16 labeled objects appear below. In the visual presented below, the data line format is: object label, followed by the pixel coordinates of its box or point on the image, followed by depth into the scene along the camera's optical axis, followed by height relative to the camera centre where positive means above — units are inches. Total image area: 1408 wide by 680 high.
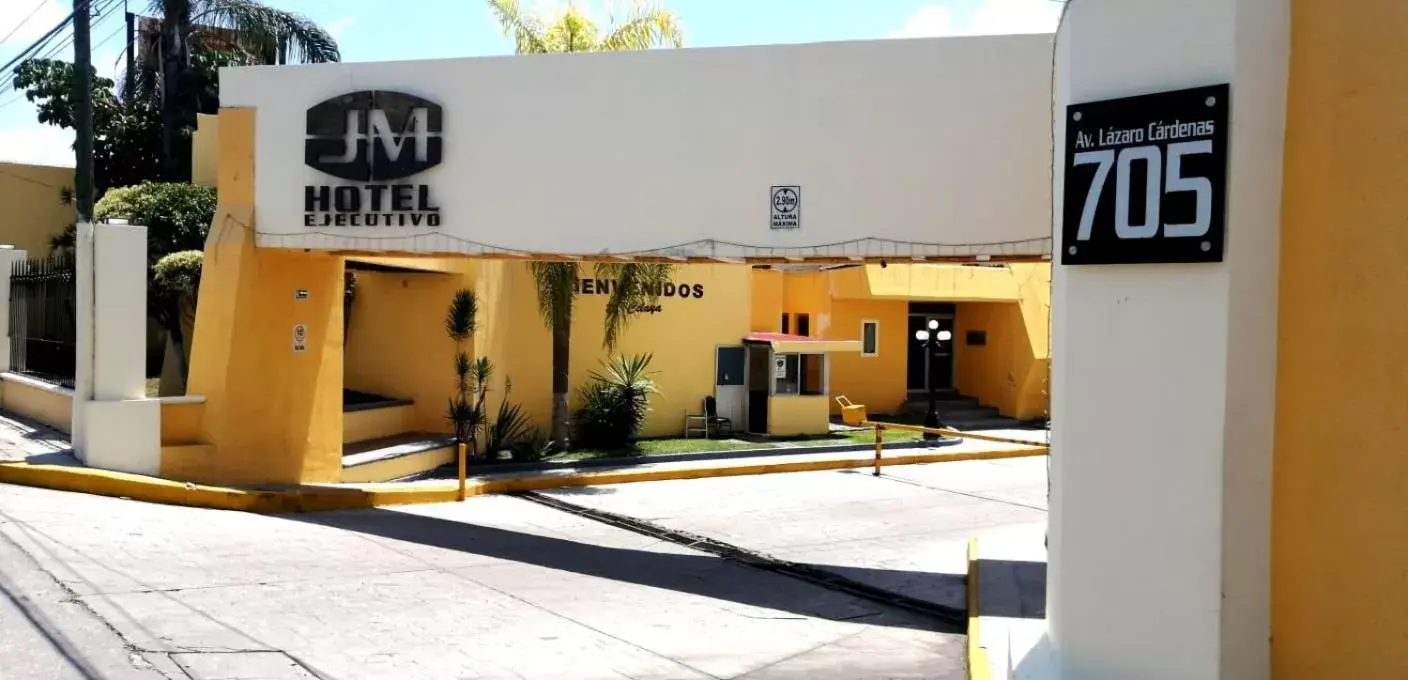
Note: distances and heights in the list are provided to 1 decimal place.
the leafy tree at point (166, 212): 776.9 +69.7
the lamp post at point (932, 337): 948.0 -9.8
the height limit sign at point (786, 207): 481.7 +49.5
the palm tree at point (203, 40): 1007.6 +250.0
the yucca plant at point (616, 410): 836.6 -66.6
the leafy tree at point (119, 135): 1005.2 +157.5
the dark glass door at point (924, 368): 1245.7 -47.4
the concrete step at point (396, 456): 653.9 -85.1
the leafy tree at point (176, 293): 709.3 +12.7
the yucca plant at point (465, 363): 757.9 -30.6
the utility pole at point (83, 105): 521.0 +95.8
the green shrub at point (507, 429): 785.6 -78.5
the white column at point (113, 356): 497.0 -19.8
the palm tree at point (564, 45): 769.6 +186.8
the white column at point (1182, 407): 195.5 -13.8
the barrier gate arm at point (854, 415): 1022.9 -82.6
